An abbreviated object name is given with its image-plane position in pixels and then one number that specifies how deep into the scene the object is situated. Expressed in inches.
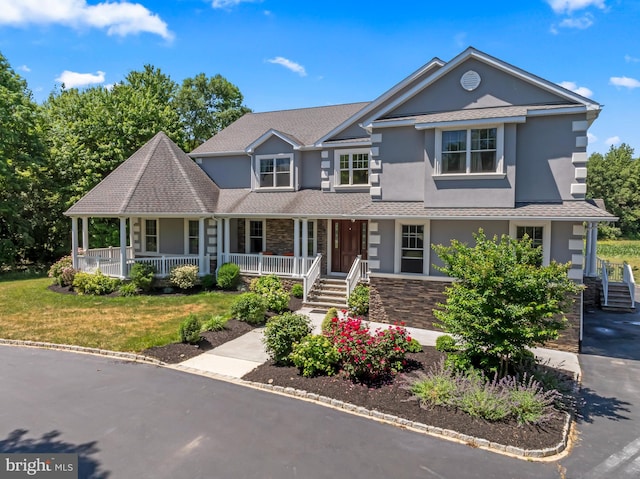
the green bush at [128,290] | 650.2
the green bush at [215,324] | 467.5
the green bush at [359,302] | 556.5
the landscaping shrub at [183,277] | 674.2
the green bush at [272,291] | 566.3
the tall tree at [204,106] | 1556.3
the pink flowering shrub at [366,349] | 326.6
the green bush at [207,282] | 705.6
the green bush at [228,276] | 687.1
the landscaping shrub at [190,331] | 418.0
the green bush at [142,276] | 656.4
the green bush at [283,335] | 371.2
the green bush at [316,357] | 342.0
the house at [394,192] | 463.2
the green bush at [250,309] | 504.4
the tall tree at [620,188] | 2204.7
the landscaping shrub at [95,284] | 661.3
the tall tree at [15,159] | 874.1
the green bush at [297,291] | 642.8
